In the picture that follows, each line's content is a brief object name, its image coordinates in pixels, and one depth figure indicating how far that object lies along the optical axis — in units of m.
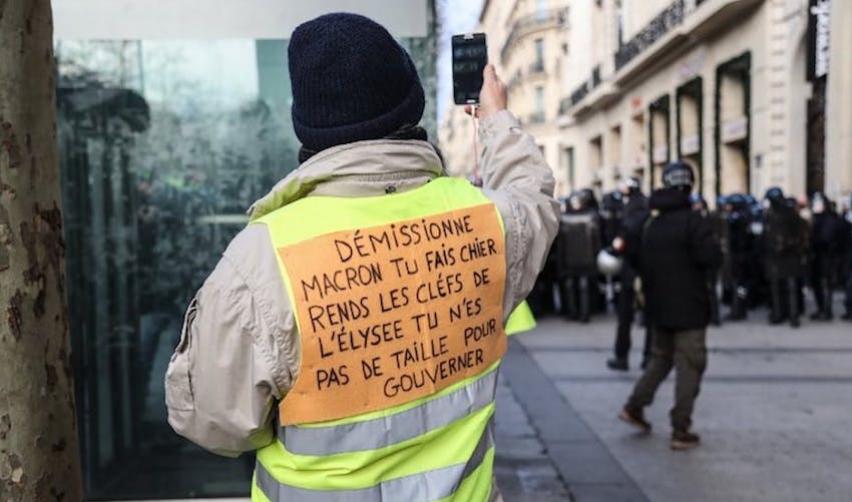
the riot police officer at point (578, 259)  11.23
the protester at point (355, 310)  1.50
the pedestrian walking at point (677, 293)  5.50
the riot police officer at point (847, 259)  11.23
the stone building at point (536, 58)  57.53
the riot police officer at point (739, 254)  11.39
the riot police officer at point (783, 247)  10.55
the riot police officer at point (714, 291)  10.23
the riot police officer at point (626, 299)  7.88
